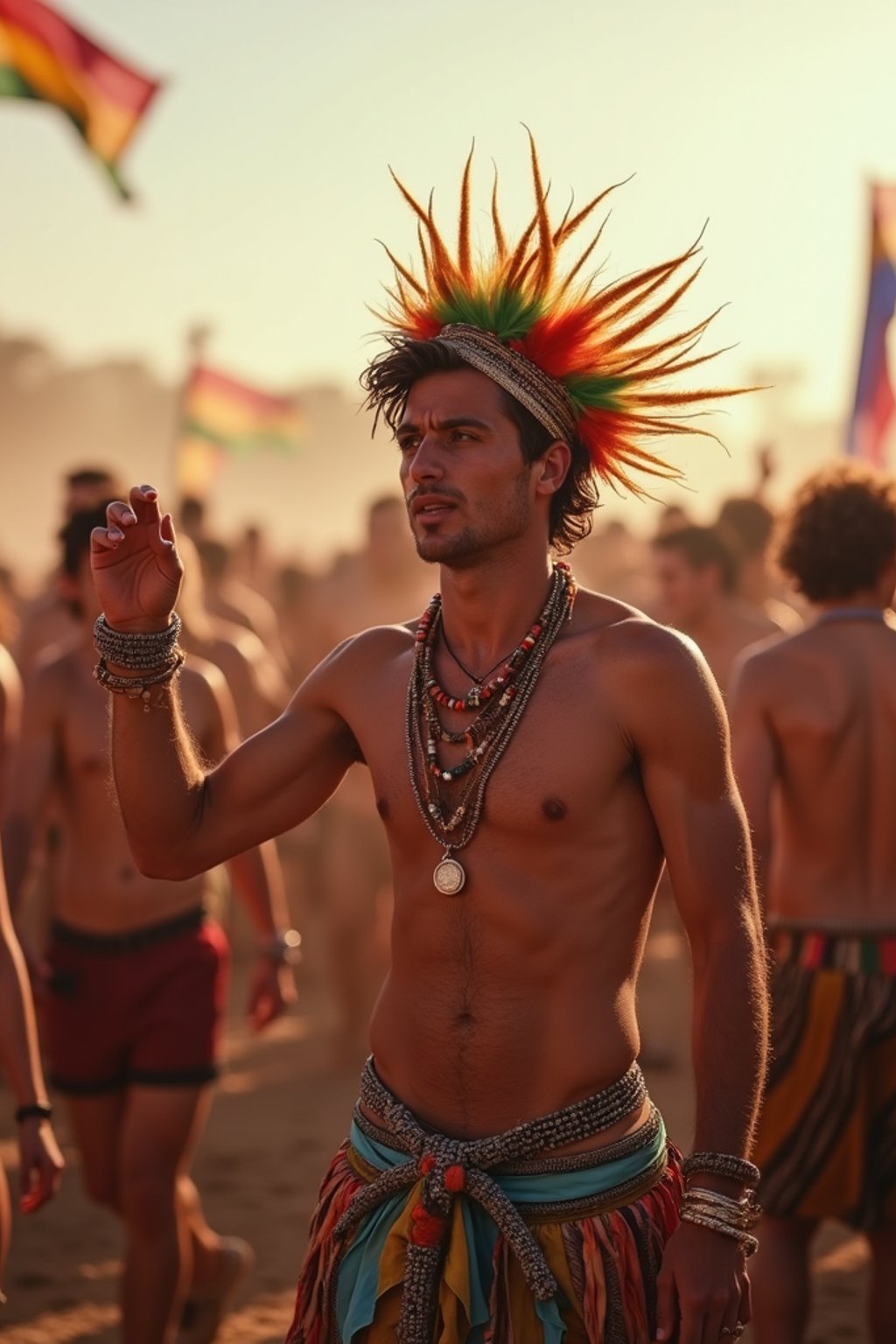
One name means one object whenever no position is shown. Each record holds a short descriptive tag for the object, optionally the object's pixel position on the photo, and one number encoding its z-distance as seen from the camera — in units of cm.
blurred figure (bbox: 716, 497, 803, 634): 894
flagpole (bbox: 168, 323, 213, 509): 1593
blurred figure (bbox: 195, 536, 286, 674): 1042
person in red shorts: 515
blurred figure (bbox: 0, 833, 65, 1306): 401
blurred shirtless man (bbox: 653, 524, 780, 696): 796
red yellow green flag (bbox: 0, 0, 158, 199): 822
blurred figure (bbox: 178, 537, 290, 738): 677
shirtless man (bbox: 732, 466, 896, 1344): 481
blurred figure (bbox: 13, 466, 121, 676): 788
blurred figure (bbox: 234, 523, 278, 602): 1802
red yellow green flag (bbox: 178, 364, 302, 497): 1673
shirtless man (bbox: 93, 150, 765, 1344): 308
